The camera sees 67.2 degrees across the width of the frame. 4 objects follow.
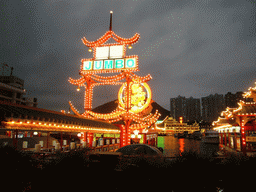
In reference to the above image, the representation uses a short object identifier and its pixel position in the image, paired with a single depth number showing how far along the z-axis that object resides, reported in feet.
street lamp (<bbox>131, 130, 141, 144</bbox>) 73.77
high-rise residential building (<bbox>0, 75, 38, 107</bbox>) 225.15
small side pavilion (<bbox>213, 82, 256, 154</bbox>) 50.20
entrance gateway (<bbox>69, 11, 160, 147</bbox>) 73.20
